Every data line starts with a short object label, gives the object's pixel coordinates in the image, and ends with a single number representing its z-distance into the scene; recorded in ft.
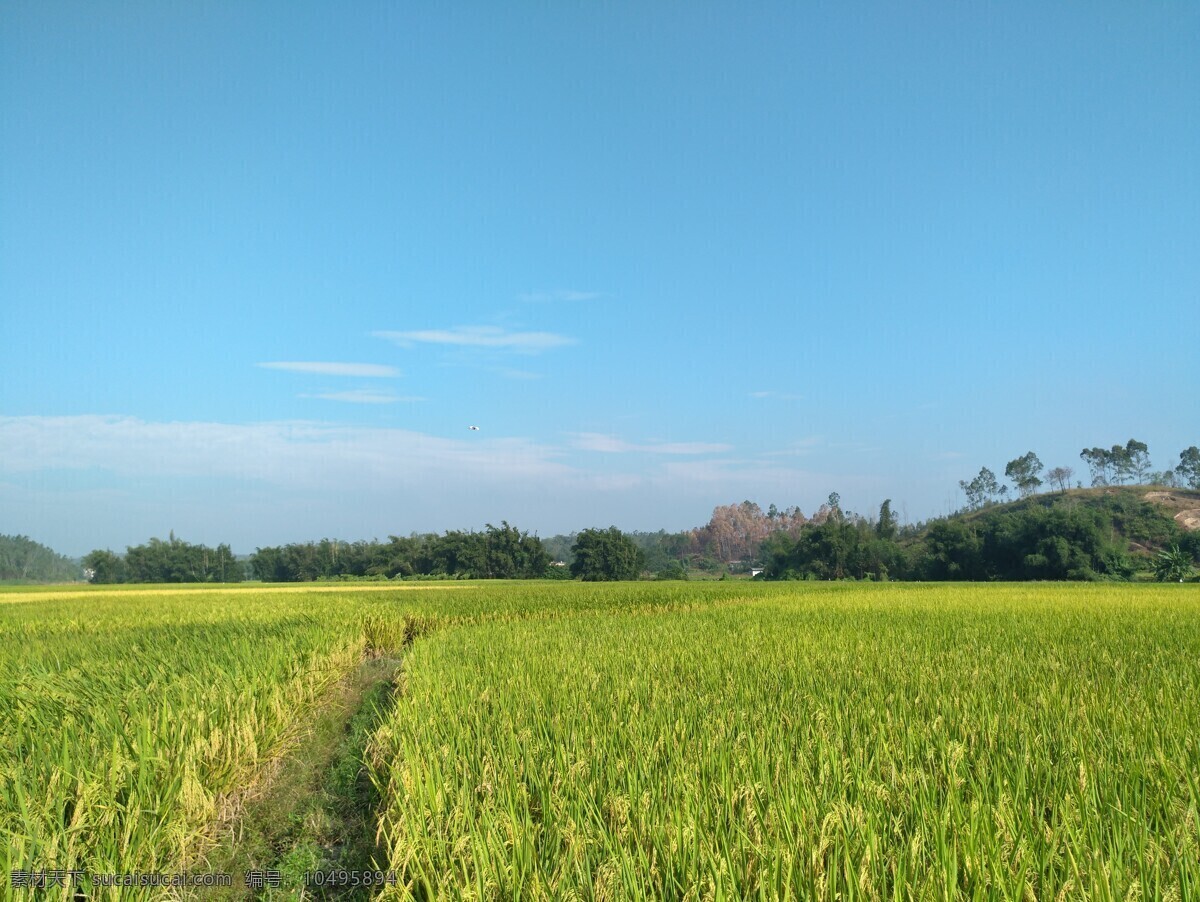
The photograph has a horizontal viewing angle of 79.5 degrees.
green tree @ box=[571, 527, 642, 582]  191.21
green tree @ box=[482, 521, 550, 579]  194.80
